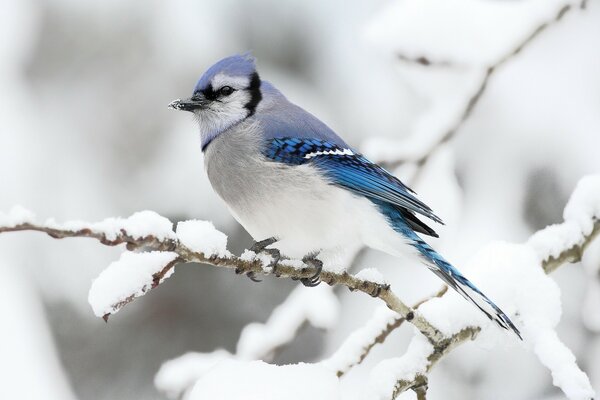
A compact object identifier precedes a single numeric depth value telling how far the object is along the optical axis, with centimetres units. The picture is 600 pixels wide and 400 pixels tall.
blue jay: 430
